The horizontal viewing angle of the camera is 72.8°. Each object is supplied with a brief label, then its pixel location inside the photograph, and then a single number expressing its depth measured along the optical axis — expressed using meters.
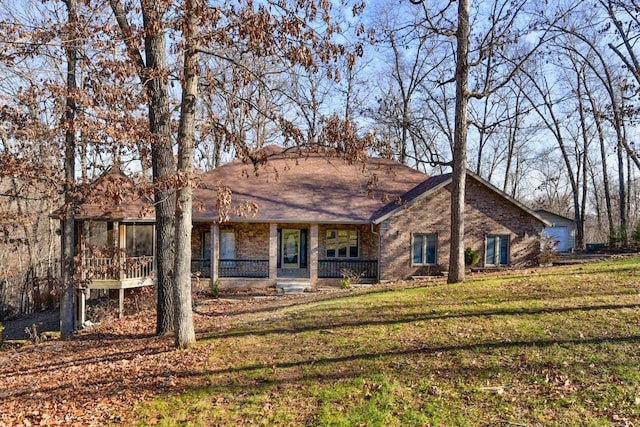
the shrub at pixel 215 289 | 17.11
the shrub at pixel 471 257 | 18.36
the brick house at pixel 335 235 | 18.06
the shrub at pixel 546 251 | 18.72
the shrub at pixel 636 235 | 21.86
